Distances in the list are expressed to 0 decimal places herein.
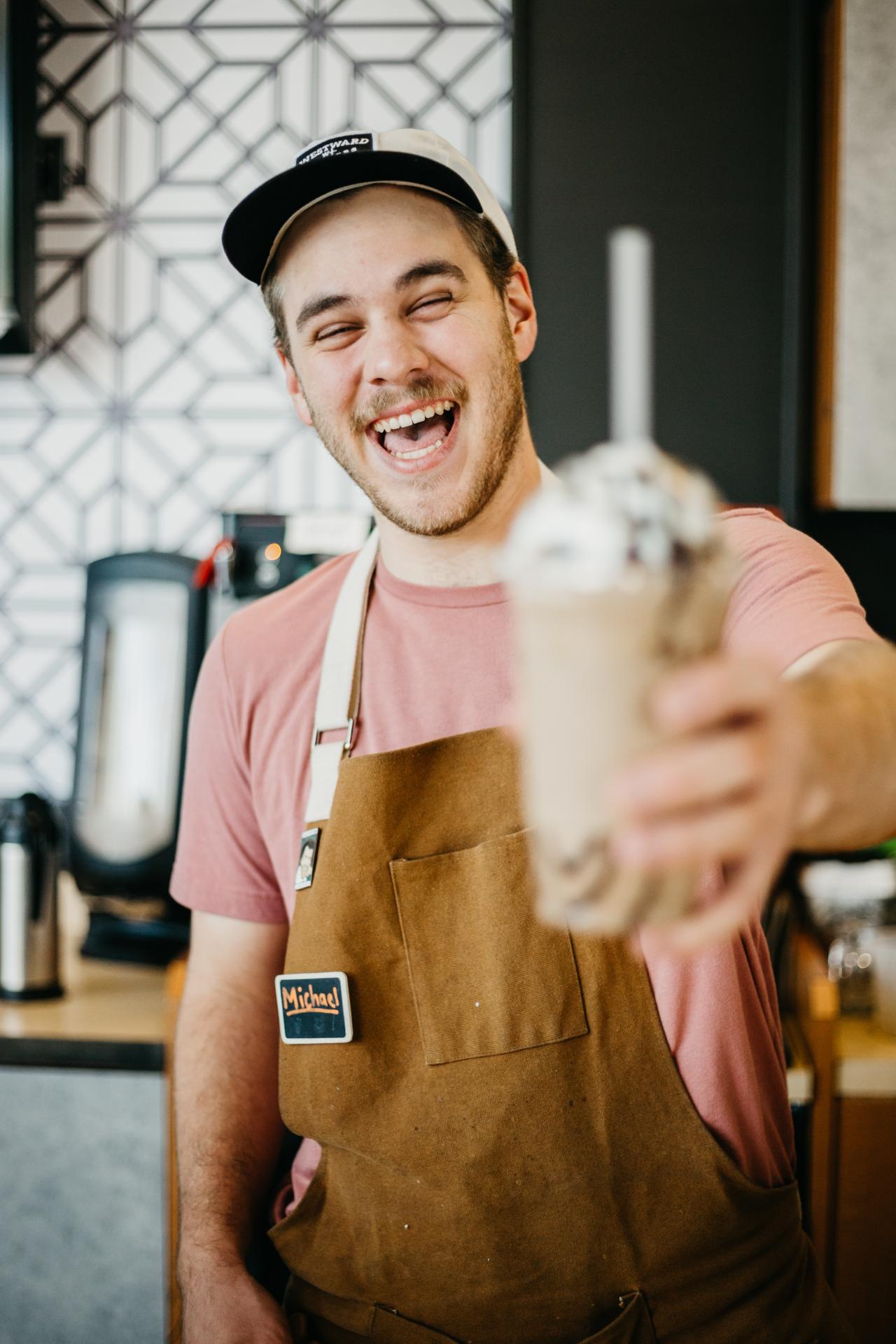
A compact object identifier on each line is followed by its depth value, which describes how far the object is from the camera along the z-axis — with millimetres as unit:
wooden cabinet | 1735
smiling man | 1077
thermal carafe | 1918
